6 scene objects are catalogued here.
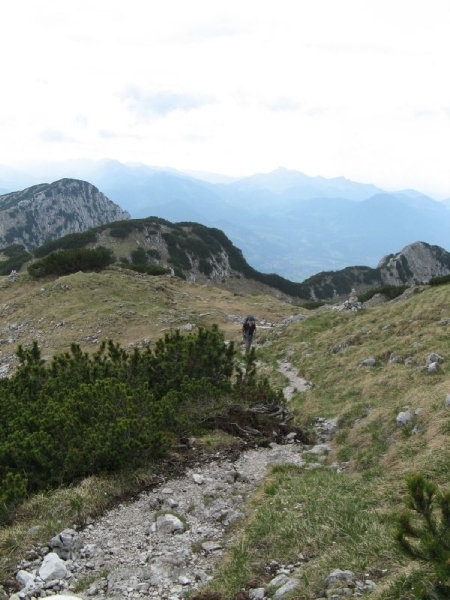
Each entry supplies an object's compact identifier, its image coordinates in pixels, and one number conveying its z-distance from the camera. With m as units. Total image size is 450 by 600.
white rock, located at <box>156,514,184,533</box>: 8.31
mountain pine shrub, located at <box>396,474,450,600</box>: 4.35
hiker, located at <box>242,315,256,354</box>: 23.22
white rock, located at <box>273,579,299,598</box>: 5.96
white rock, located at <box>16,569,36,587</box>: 6.92
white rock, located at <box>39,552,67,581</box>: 7.13
